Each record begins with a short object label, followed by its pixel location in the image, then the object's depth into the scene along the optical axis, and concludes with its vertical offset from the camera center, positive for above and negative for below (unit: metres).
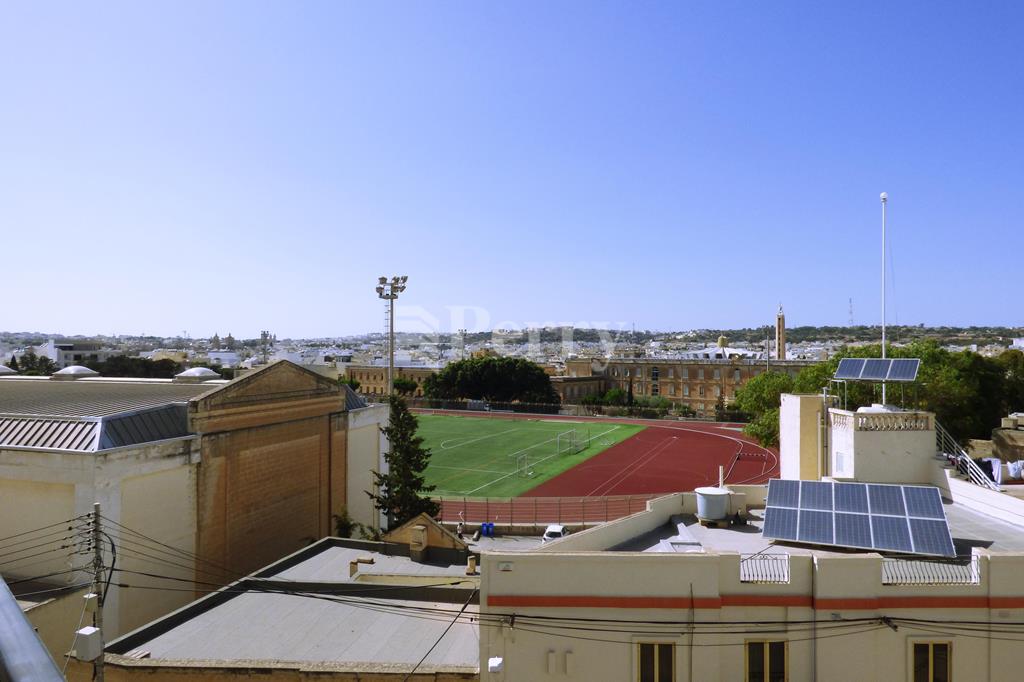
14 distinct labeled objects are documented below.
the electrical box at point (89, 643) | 11.58 -5.27
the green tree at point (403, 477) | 28.16 -5.78
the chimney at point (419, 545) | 19.20 -5.83
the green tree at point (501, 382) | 90.19 -5.39
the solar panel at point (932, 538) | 11.28 -3.31
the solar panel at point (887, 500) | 12.54 -2.96
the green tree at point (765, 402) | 35.49 -3.37
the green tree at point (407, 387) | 98.81 -6.72
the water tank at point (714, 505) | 14.62 -3.50
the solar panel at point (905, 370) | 16.59 -0.61
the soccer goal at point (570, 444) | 56.69 -9.03
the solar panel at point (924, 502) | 12.21 -2.91
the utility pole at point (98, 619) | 11.55 -5.03
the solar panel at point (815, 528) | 12.30 -3.42
